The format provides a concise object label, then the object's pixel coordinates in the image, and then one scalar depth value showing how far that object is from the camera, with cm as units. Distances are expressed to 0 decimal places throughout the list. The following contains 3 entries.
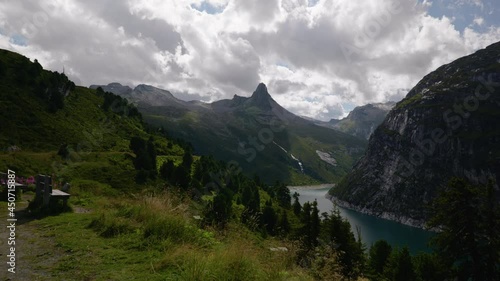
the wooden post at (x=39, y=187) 1758
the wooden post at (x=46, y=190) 1731
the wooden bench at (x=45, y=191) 1741
